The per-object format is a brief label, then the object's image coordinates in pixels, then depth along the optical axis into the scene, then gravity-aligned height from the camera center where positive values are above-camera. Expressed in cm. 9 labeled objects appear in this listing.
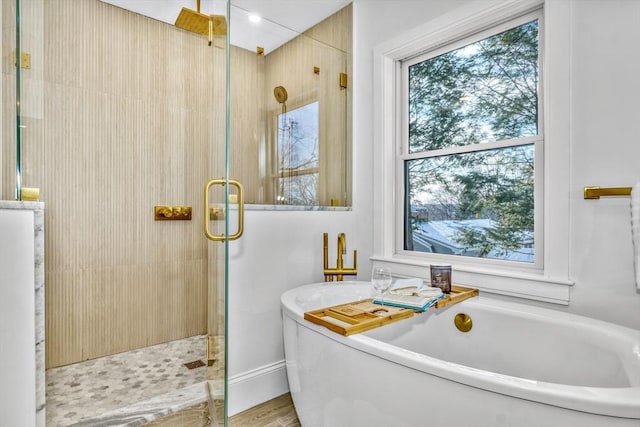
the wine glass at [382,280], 160 -32
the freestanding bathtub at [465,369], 85 -52
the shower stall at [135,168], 186 +28
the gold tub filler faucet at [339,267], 209 -34
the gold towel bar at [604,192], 137 +8
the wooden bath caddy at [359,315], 123 -41
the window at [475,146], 178 +38
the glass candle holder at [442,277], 169 -33
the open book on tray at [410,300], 142 -38
